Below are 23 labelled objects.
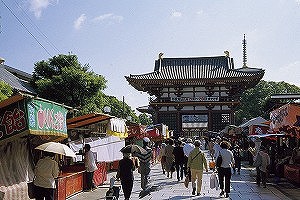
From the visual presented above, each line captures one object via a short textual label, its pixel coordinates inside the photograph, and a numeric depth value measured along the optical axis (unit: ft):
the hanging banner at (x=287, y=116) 42.73
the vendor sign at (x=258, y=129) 73.68
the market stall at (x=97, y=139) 46.59
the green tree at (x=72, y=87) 103.09
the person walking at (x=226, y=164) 39.50
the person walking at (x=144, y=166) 42.37
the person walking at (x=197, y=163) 41.91
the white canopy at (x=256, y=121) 89.56
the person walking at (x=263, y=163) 47.78
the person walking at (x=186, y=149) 54.44
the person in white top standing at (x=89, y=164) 44.70
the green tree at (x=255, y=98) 222.71
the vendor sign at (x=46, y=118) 27.09
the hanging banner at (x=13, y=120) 26.27
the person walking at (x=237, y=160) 64.09
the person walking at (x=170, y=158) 54.49
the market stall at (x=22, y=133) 26.35
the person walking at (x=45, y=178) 28.68
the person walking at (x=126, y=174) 33.60
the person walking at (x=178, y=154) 53.01
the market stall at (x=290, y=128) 43.27
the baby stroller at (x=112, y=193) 31.96
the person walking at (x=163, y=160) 59.22
